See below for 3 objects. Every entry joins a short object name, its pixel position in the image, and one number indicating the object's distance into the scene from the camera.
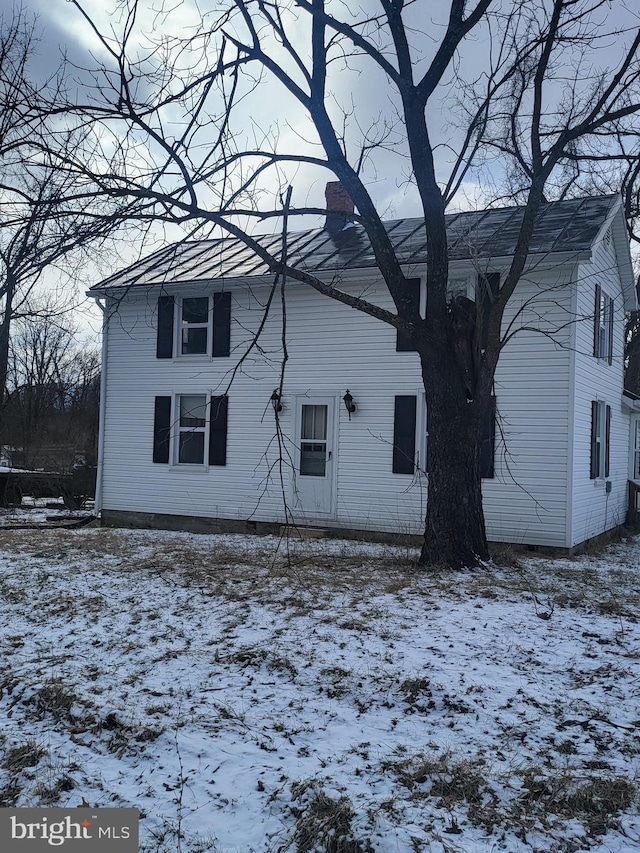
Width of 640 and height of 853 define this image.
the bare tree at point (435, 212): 7.77
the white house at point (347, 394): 10.90
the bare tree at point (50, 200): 7.04
